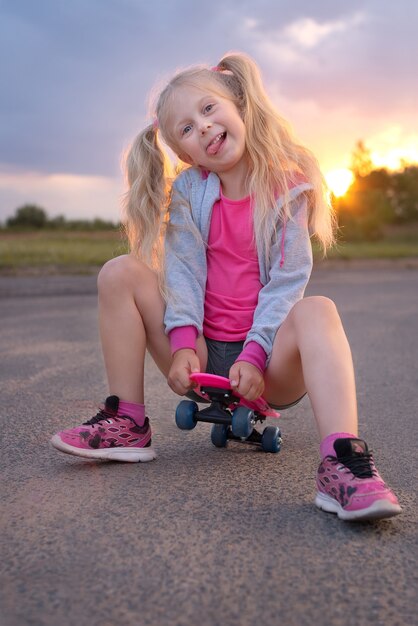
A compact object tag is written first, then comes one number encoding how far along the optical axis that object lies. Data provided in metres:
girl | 2.45
